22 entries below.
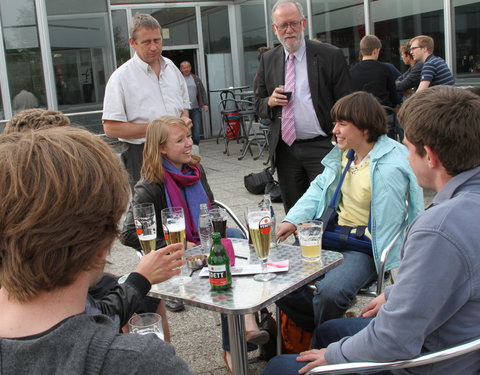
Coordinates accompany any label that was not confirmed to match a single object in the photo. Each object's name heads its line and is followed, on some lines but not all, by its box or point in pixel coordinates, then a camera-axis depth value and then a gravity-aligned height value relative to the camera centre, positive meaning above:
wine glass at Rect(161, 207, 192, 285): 2.26 -0.50
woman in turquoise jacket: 2.51 -0.54
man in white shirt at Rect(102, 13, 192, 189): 3.73 +0.12
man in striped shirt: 5.80 +0.18
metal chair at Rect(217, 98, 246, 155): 10.51 -0.43
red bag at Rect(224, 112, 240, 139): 11.12 -0.52
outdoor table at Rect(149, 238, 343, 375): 1.85 -0.69
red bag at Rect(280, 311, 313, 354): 2.64 -1.18
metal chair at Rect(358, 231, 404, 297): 2.50 -0.87
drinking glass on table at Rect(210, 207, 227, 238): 2.42 -0.53
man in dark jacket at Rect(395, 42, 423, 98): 6.39 +0.16
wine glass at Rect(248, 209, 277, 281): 2.07 -0.52
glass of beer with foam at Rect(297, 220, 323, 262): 2.20 -0.59
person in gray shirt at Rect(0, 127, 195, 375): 0.92 -0.25
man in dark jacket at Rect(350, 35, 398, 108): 5.95 +0.18
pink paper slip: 2.11 -0.67
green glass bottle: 1.94 -0.59
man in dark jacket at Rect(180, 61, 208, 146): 10.80 +0.30
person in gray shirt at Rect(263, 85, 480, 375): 1.39 -0.44
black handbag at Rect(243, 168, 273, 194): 6.80 -1.03
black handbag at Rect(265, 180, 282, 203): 6.37 -1.09
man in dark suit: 3.72 +0.00
